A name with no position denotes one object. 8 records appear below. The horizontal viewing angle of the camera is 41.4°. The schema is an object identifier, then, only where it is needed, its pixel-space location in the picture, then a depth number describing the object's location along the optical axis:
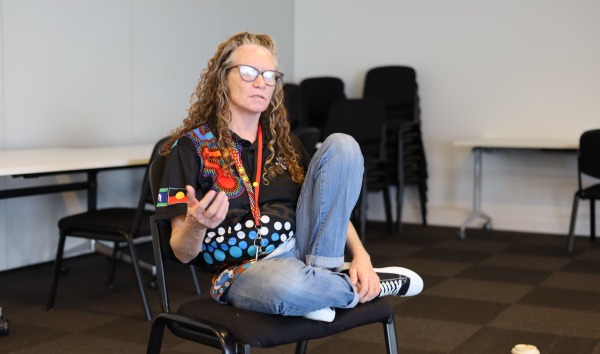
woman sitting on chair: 1.80
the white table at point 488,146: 5.27
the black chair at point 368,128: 5.67
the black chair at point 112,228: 3.52
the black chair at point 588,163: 4.87
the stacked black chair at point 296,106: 6.21
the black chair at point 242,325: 1.71
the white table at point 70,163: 3.35
